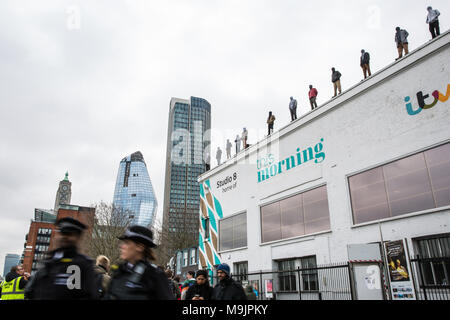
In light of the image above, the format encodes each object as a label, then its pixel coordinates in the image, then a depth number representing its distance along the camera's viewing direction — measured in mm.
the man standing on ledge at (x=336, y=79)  18500
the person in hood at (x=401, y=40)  15641
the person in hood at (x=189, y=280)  9819
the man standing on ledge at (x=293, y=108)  21094
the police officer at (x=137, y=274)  2678
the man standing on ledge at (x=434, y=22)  14539
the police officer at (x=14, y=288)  9172
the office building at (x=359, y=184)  12882
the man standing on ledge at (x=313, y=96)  19859
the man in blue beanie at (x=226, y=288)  5566
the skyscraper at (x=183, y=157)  173250
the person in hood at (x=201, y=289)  6816
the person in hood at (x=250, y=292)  9586
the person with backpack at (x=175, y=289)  10029
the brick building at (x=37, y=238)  115875
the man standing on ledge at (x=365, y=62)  17188
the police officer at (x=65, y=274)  2926
